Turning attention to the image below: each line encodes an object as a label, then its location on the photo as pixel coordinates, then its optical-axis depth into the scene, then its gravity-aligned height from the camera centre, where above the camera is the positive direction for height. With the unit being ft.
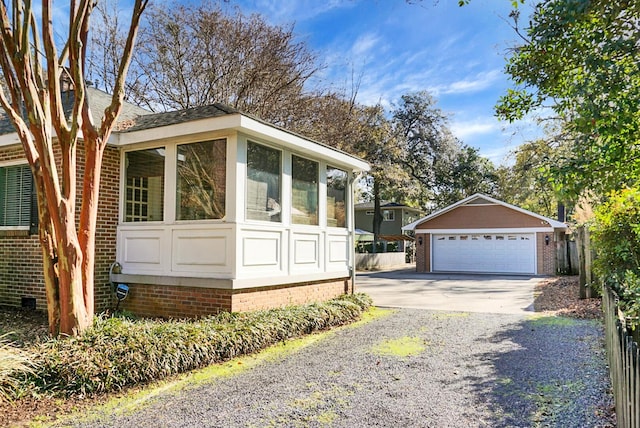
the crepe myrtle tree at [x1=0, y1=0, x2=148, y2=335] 17.25 +3.89
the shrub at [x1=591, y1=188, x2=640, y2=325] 22.75 +0.13
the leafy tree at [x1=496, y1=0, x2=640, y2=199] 13.70 +5.78
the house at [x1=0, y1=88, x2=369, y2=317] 23.26 +1.40
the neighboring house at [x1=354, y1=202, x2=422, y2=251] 120.54 +7.06
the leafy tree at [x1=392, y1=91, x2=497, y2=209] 93.81 +21.80
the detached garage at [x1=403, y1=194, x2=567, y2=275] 67.31 +0.41
